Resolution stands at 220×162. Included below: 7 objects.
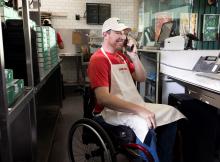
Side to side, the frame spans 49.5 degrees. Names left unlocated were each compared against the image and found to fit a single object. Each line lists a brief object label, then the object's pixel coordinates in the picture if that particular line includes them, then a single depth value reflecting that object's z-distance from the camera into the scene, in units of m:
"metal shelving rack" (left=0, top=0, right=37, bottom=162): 1.34
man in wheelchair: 1.51
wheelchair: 1.43
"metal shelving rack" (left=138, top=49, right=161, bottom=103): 2.82
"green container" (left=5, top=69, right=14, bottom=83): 1.15
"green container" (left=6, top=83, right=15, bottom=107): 1.11
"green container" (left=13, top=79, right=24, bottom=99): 1.23
